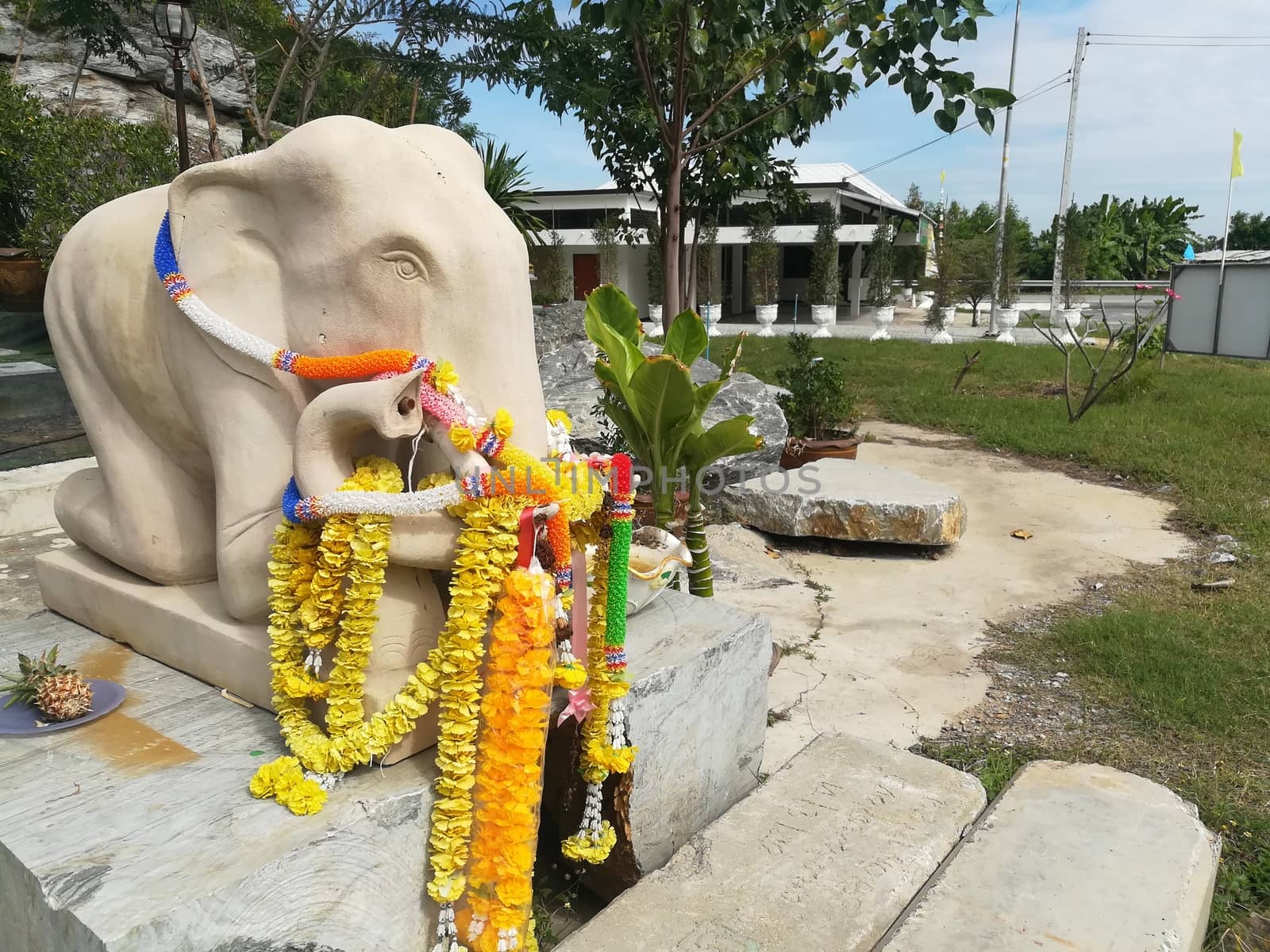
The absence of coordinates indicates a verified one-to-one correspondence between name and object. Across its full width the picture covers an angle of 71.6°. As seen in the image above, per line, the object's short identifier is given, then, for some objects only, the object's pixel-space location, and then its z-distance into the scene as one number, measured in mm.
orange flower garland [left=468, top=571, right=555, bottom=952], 1774
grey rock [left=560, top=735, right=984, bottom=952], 1960
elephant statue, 1795
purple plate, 2010
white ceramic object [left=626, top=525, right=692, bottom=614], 2779
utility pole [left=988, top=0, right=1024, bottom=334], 17500
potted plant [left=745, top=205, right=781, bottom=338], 19125
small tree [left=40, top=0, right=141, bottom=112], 8305
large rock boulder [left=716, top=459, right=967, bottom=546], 5352
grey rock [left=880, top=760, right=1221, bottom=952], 1950
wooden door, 22484
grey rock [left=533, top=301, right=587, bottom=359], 10250
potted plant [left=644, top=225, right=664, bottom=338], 18984
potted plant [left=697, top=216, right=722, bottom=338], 18578
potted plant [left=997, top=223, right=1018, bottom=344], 17578
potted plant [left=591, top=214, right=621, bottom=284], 18516
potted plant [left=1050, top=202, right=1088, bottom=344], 18734
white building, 20578
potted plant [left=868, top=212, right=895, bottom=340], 21172
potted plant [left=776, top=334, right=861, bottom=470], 6902
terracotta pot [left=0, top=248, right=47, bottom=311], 7242
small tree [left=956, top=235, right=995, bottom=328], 20297
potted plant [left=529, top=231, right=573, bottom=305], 16781
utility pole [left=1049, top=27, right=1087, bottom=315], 17156
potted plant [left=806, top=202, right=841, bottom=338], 19359
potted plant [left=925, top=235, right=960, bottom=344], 17594
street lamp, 6027
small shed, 12648
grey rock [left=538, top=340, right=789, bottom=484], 6277
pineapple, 2043
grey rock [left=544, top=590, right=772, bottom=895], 2303
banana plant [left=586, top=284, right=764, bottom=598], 3369
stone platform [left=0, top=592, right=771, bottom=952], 1506
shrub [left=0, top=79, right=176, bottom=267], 6895
